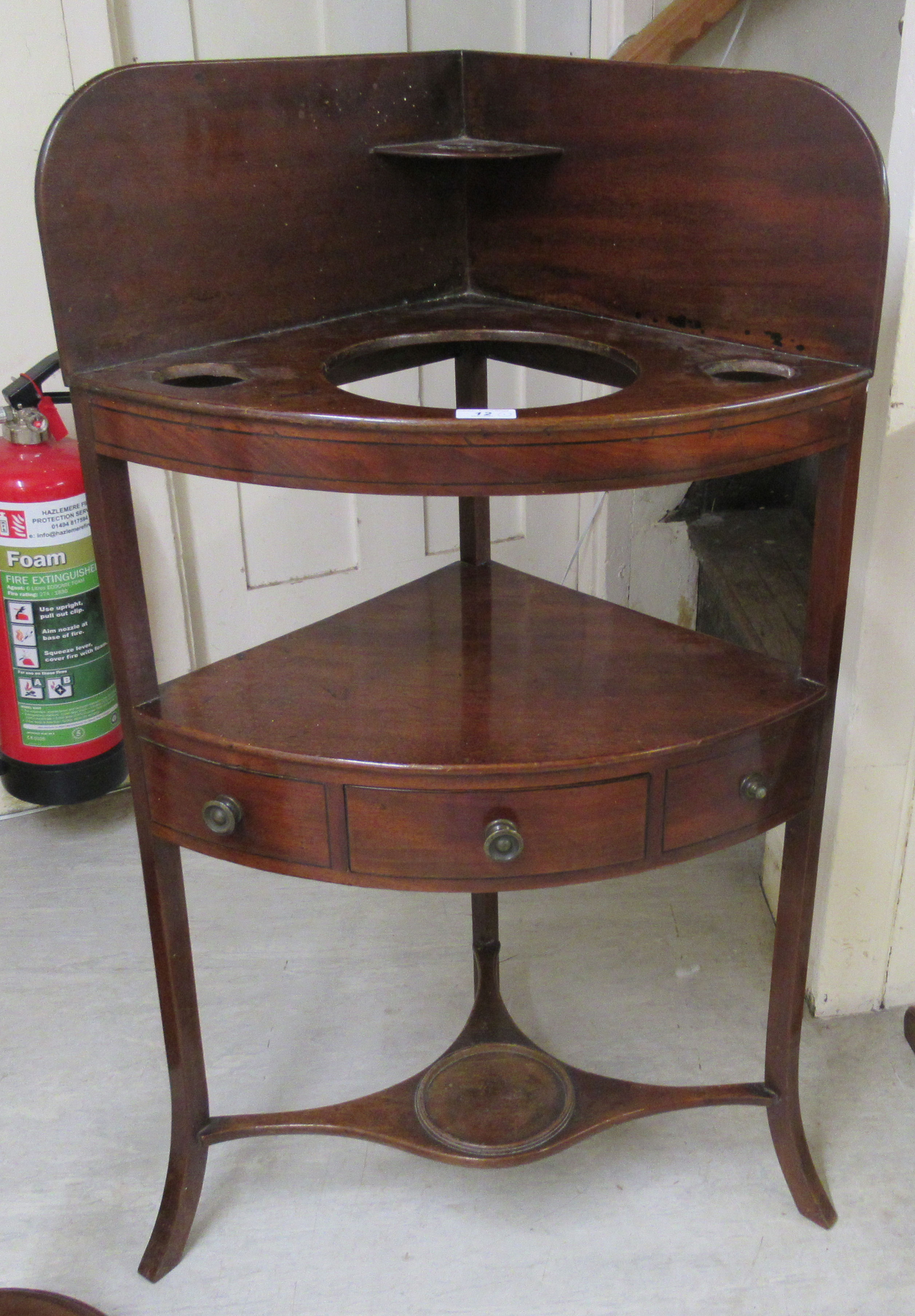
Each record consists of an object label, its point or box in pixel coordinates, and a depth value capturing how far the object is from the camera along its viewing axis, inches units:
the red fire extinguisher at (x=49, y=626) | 75.2
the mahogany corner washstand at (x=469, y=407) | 40.6
